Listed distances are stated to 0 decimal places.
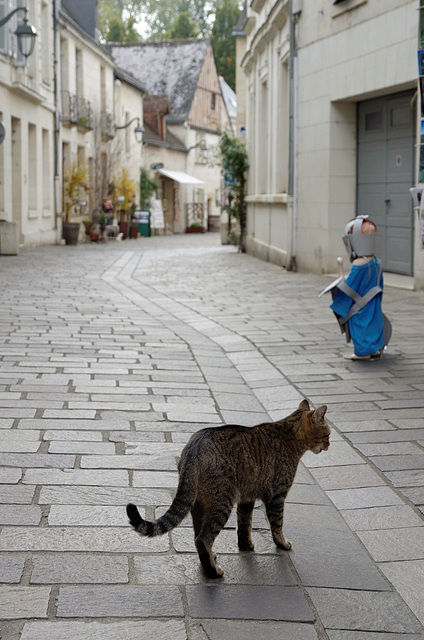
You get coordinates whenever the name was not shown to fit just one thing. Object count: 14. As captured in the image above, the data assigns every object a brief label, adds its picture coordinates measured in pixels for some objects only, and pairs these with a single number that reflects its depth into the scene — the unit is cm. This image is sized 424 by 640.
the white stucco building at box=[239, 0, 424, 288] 1396
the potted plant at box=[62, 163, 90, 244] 2942
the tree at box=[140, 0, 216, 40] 7225
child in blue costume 749
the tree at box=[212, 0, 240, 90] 6438
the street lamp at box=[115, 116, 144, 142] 3678
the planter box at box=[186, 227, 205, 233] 4831
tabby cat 313
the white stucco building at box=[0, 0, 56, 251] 2373
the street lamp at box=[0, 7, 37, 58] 1667
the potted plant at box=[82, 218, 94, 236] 3175
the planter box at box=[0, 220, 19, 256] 2172
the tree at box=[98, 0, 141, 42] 6384
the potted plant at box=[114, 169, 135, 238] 3603
